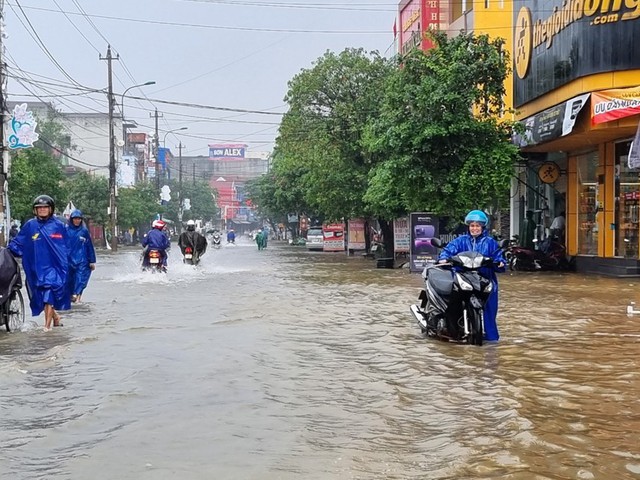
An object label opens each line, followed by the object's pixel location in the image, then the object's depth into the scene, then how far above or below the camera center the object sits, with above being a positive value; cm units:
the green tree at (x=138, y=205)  5784 +137
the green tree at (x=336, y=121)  3064 +390
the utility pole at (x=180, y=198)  8712 +269
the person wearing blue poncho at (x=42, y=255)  1037 -40
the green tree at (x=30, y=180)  3406 +193
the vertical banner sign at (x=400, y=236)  2731 -53
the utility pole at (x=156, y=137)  7221 +777
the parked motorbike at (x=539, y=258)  2319 -110
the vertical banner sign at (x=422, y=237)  2312 -48
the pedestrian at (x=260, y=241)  5466 -129
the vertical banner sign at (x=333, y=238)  4900 -102
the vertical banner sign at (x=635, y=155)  1127 +88
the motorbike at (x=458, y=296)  912 -88
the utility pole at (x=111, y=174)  4416 +266
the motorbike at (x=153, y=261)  2036 -96
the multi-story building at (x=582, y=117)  1886 +244
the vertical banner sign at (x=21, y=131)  2427 +281
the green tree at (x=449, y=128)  2159 +246
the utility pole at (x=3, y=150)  2205 +205
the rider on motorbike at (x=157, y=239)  1966 -40
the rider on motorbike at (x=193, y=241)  2414 -57
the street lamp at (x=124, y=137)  8190 +886
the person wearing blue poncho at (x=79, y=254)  1332 -51
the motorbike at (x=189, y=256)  2428 -100
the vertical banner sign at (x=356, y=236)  4431 -83
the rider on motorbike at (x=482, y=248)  941 -33
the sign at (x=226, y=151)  16762 +1493
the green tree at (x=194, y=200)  9005 +265
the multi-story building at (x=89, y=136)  7788 +848
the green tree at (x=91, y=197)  5472 +178
